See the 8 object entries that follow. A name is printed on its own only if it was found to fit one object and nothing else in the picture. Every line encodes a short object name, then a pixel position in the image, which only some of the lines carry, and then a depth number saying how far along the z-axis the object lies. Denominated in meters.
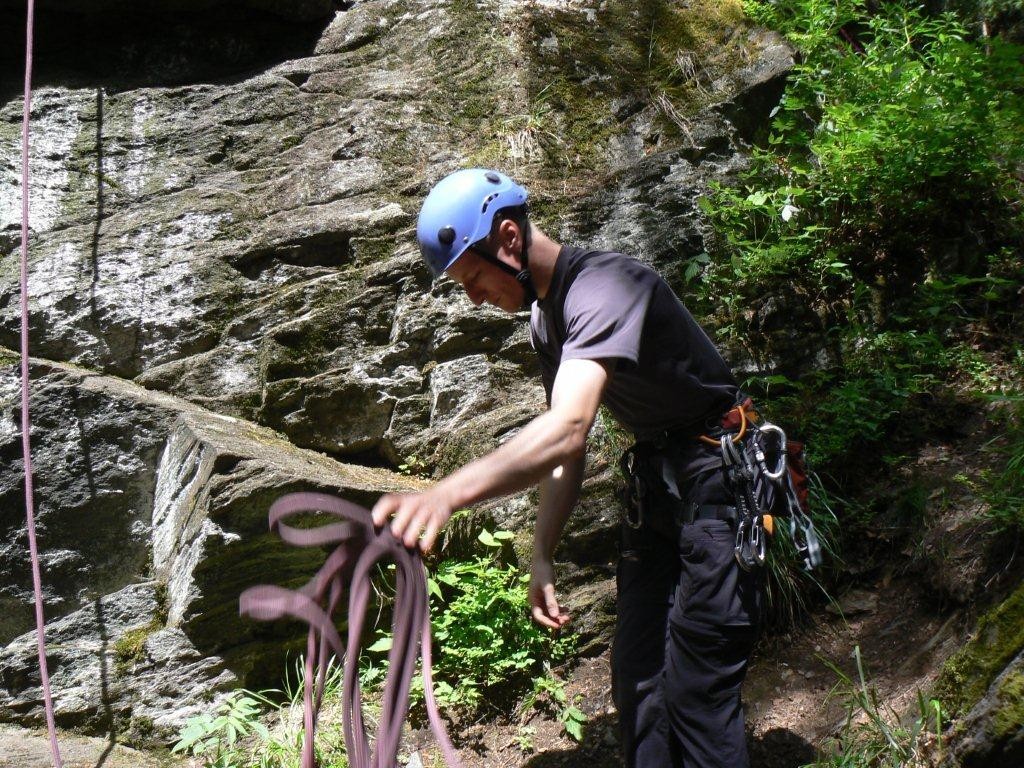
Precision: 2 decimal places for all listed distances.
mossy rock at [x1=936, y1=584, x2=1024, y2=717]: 2.79
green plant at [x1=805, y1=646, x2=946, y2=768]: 2.93
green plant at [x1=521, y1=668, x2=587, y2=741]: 3.85
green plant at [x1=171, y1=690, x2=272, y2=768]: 3.43
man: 2.52
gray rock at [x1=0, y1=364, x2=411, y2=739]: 3.89
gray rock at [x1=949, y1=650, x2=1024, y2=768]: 2.59
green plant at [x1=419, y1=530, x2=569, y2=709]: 4.04
